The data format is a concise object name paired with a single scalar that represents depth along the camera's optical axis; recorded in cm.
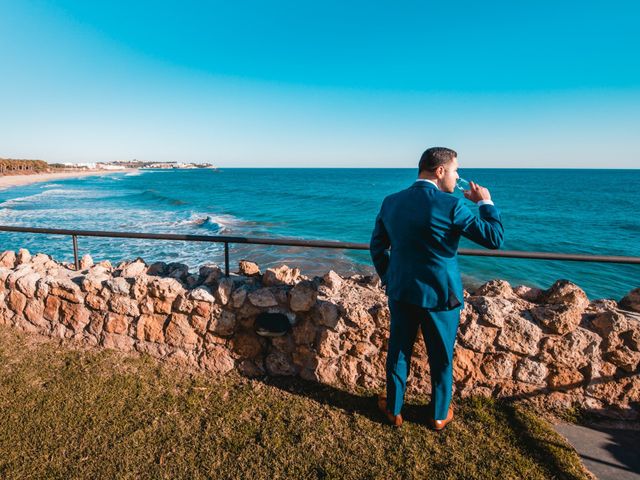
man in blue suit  253
